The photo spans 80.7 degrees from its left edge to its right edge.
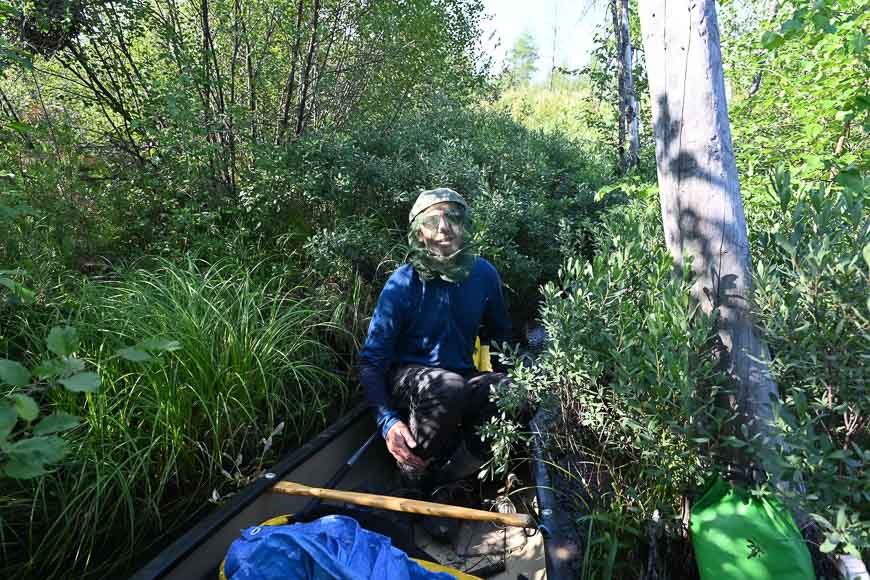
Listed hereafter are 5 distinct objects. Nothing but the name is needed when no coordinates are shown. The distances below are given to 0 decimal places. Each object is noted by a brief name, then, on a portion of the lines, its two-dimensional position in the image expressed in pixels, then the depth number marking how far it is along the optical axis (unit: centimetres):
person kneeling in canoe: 248
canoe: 176
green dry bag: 141
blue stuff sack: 156
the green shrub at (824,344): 129
